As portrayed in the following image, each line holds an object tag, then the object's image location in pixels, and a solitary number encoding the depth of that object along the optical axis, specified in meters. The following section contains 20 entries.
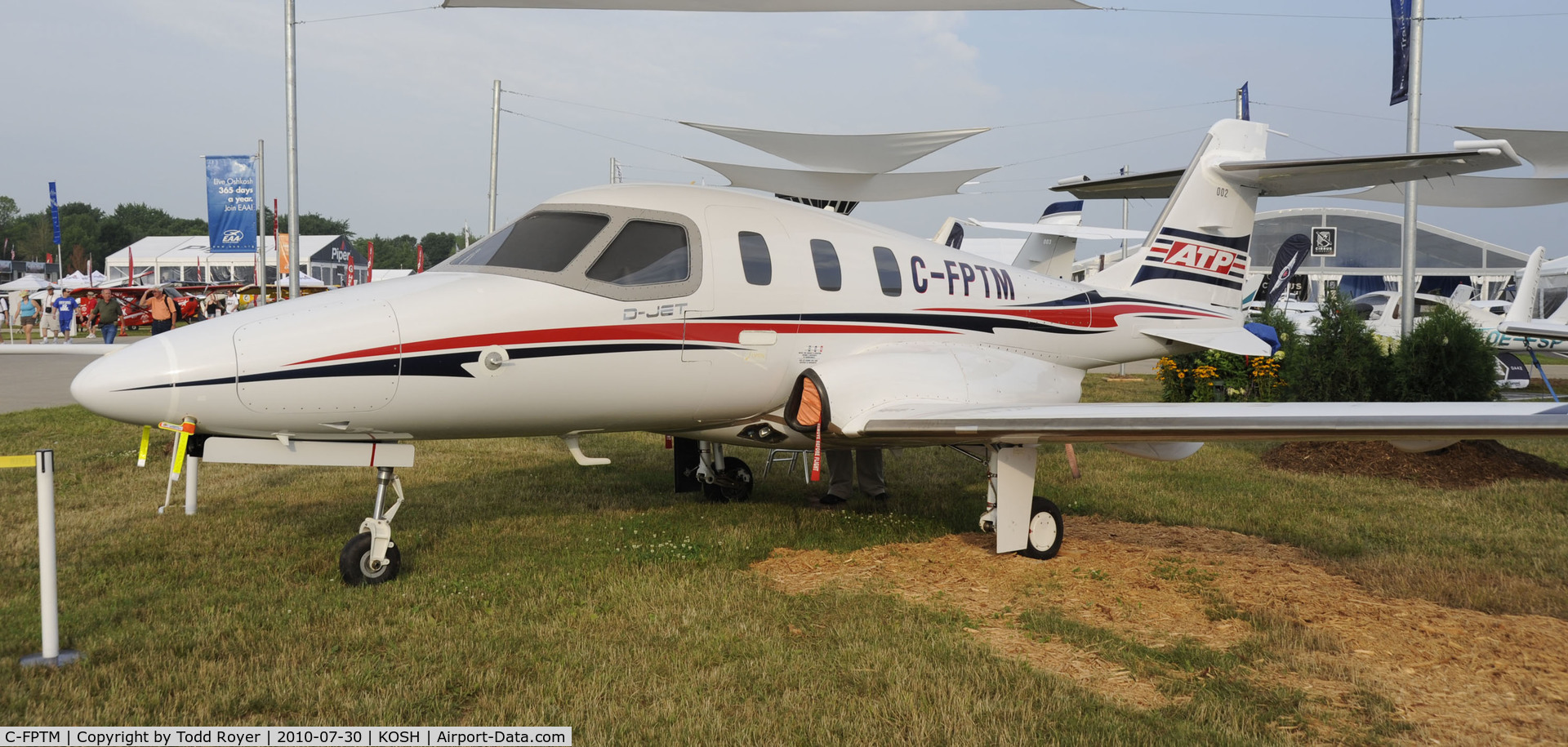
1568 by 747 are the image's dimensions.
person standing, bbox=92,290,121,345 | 21.55
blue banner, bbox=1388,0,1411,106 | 14.76
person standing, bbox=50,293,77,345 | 30.91
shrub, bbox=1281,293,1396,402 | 12.78
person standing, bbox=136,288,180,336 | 15.20
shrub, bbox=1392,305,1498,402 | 12.10
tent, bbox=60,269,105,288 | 48.78
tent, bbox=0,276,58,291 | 49.39
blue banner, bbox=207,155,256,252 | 22.33
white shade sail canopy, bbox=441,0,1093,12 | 9.34
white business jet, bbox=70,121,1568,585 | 5.20
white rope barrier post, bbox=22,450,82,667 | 4.43
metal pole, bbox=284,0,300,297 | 15.34
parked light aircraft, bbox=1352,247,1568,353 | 16.45
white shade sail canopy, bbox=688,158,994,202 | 23.14
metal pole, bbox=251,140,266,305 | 25.45
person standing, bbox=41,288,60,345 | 31.11
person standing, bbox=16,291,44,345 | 29.50
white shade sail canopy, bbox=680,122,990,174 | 20.05
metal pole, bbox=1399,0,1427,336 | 13.78
